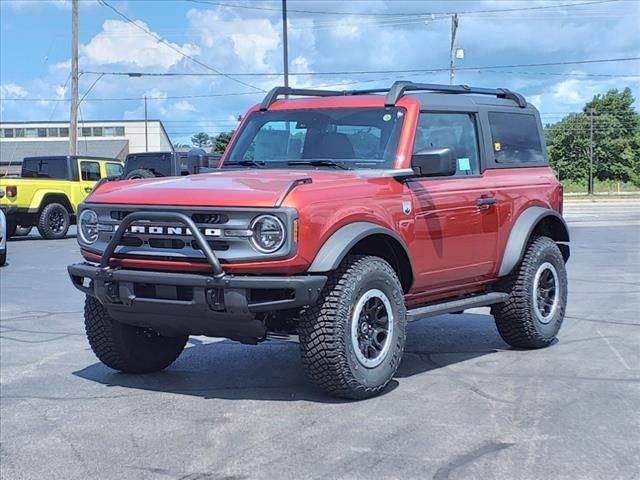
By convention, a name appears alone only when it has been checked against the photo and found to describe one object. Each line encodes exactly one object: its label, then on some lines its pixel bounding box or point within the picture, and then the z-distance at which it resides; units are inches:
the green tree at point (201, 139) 4907.0
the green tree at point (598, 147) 3309.5
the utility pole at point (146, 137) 3423.5
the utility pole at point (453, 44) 1791.3
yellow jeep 788.6
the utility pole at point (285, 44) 1134.4
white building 3102.9
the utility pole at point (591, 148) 2999.5
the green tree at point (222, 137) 2787.9
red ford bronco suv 196.5
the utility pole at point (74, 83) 1254.9
